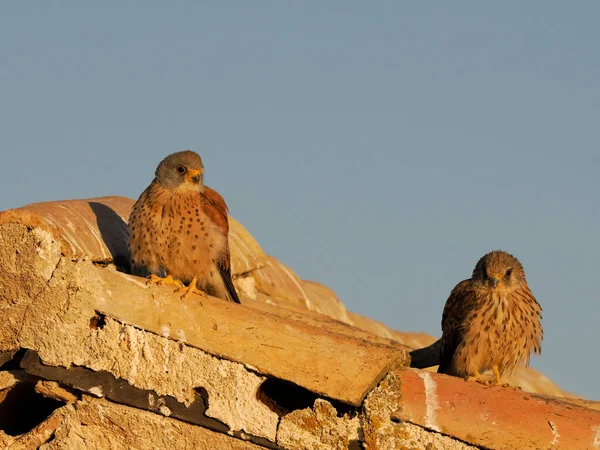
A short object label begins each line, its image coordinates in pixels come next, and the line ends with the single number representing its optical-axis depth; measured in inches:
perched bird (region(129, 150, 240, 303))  404.2
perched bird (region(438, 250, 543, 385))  448.1
